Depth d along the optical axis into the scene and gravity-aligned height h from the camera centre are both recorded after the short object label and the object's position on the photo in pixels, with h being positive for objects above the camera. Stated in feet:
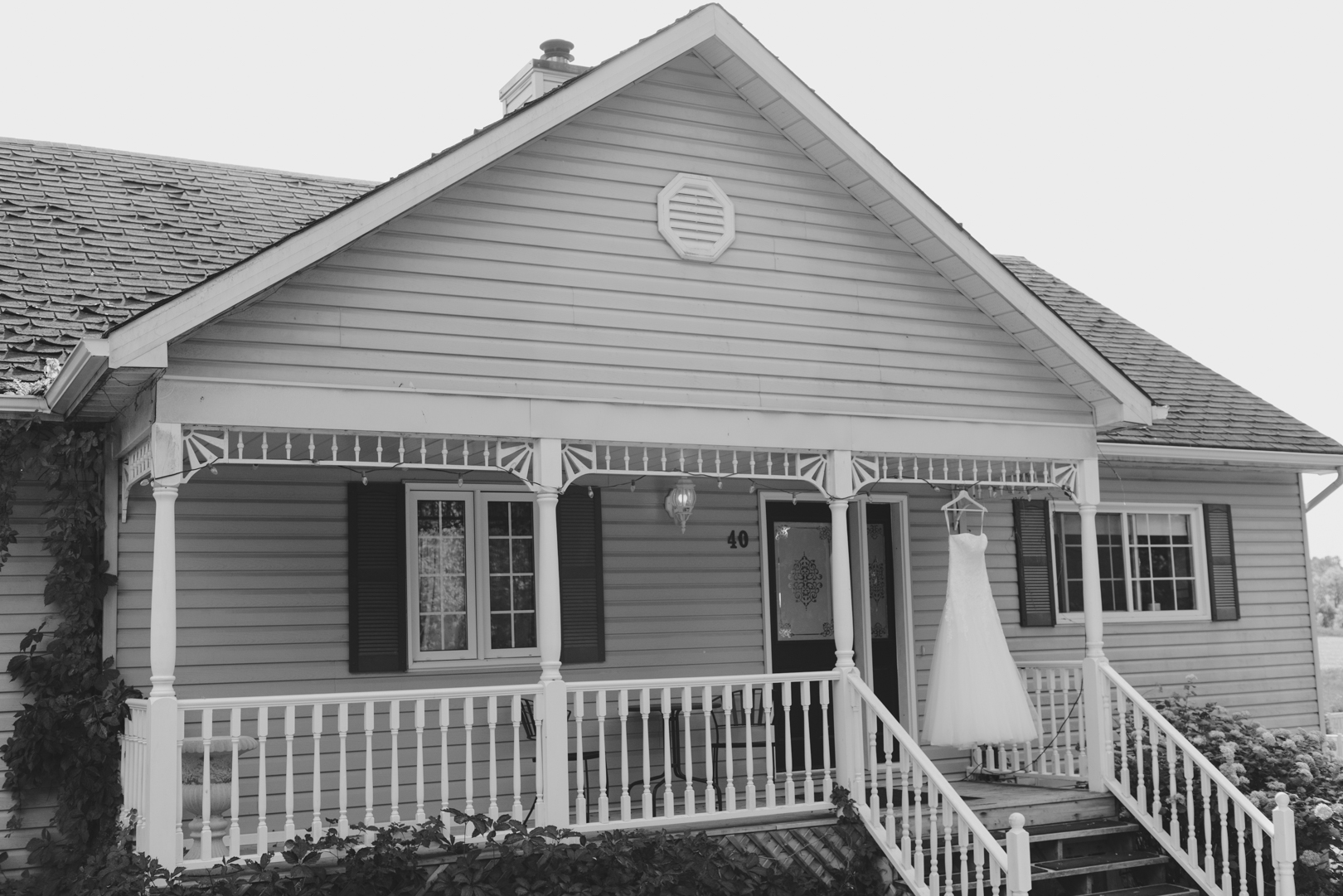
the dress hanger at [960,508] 35.94 +2.20
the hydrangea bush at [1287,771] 29.66 -4.59
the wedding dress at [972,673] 30.83 -1.97
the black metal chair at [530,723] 30.48 -2.77
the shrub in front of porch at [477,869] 22.41 -4.66
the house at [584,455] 24.99 +3.07
